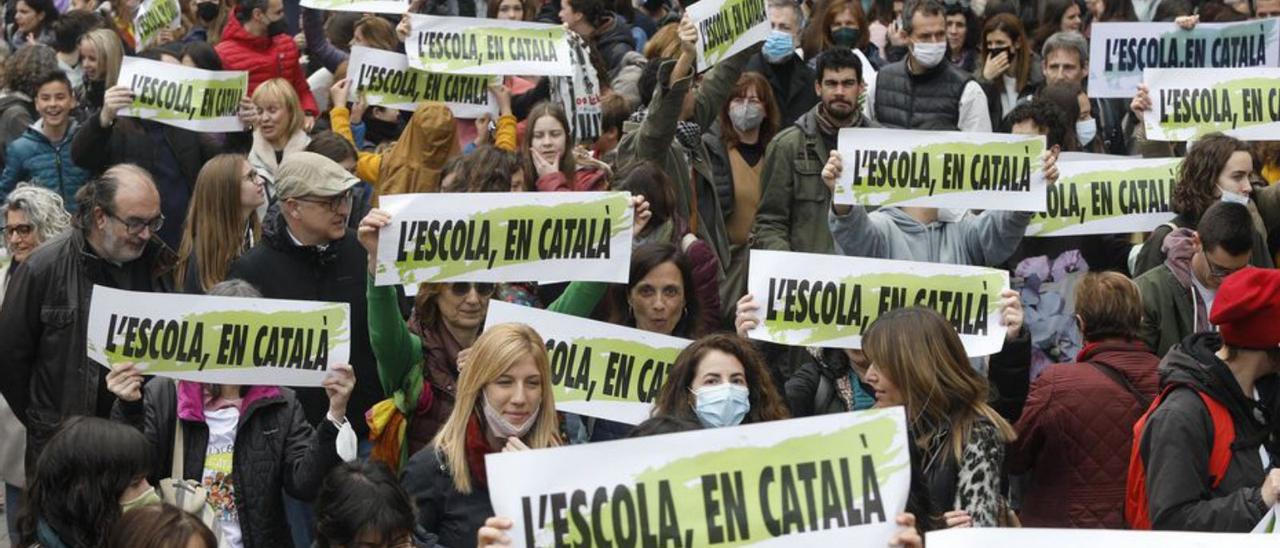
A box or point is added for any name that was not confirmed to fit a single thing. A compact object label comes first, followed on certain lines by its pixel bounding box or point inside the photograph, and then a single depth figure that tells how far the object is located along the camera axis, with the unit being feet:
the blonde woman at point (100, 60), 43.32
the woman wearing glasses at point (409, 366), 24.16
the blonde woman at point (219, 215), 29.22
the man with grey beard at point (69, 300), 26.53
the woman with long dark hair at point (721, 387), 21.61
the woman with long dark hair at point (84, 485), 19.84
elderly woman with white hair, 30.63
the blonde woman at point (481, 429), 20.40
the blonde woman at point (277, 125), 38.70
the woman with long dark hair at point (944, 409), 20.58
